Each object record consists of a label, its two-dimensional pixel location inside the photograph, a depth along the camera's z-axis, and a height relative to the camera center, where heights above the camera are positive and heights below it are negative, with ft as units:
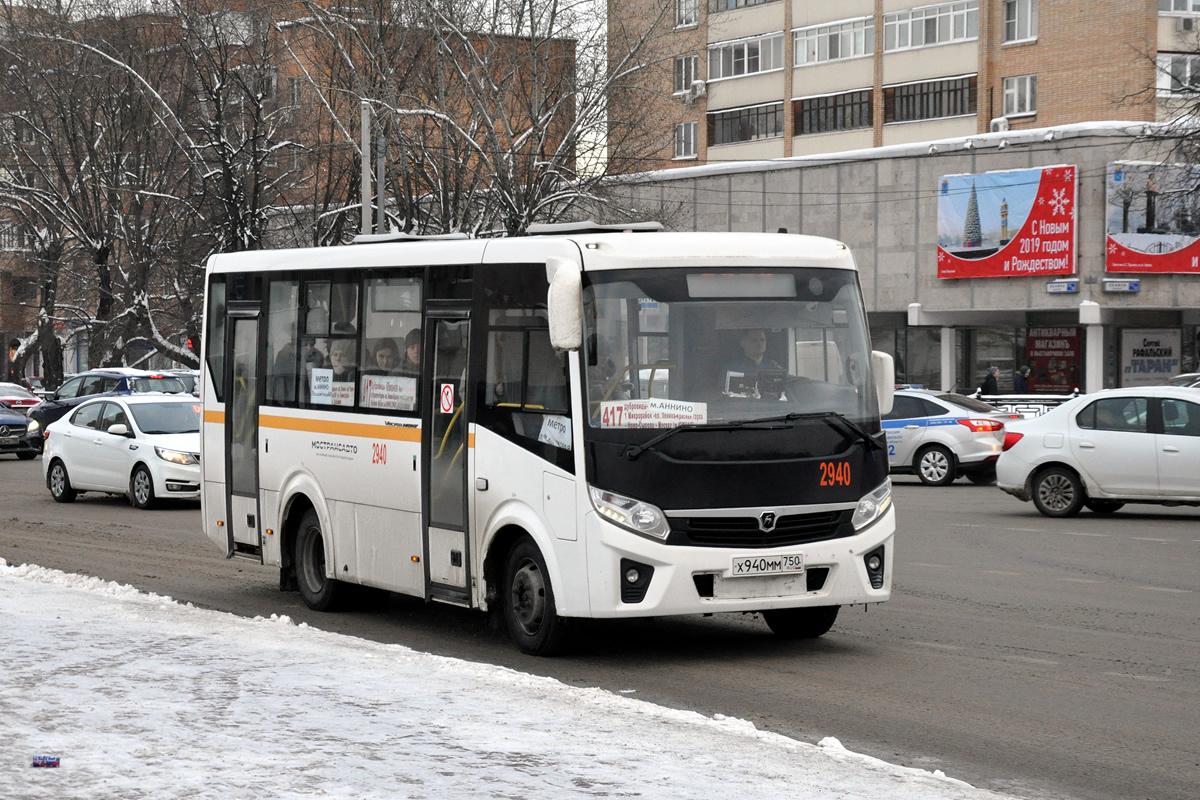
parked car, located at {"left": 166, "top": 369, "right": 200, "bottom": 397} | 111.04 -2.12
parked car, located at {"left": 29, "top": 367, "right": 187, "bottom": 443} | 109.81 -2.70
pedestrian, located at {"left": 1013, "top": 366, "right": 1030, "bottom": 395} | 163.94 -3.26
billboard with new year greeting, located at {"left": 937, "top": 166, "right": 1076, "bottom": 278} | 155.53 +11.68
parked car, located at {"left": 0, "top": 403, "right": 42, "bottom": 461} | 112.16 -5.88
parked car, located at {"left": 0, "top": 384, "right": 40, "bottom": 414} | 131.54 -4.07
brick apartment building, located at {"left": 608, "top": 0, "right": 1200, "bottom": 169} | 175.73 +32.15
